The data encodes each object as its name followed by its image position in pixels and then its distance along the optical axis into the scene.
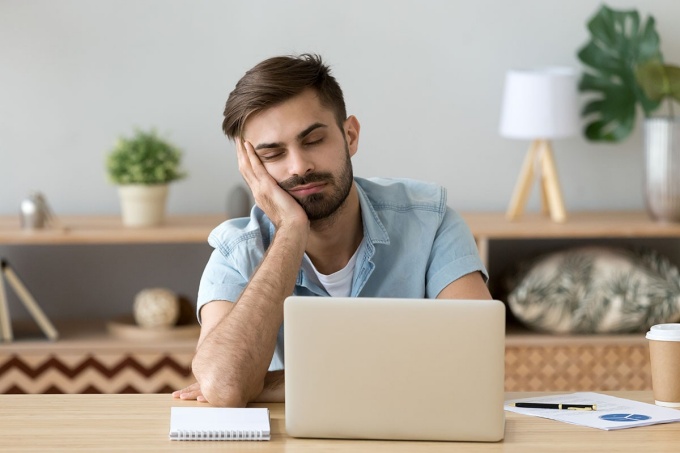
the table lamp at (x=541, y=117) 4.91
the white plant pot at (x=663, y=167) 4.85
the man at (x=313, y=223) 3.51
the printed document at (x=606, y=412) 3.08
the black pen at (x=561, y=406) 3.18
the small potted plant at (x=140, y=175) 4.82
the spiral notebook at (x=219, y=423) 3.00
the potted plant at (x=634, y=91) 4.86
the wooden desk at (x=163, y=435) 2.96
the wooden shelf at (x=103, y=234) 4.68
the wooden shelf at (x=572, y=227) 4.75
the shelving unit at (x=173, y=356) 4.72
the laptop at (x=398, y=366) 2.95
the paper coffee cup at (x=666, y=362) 3.18
